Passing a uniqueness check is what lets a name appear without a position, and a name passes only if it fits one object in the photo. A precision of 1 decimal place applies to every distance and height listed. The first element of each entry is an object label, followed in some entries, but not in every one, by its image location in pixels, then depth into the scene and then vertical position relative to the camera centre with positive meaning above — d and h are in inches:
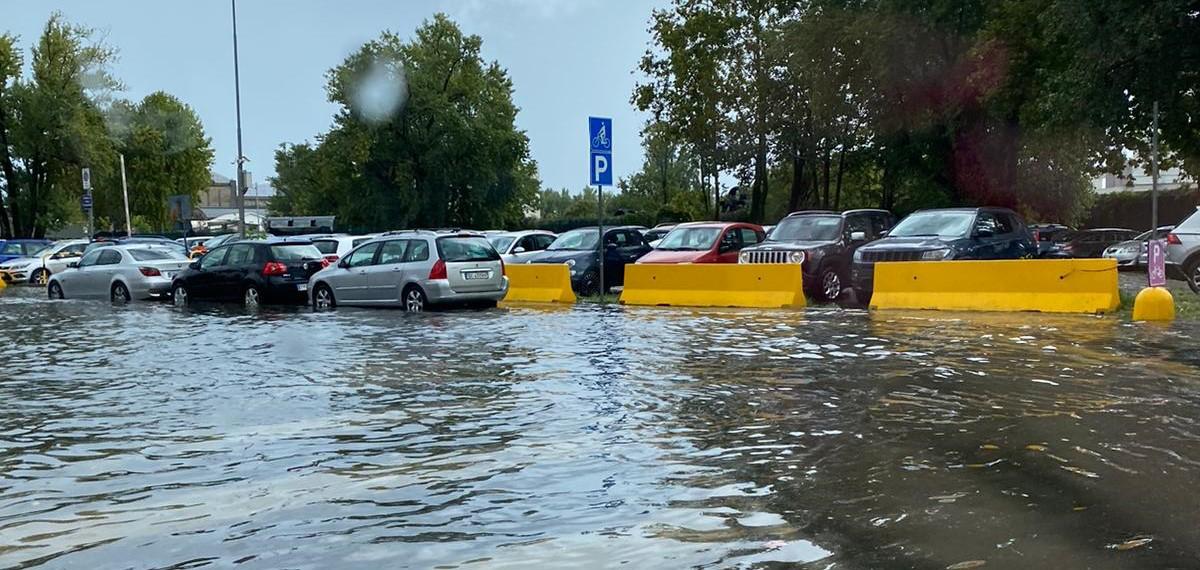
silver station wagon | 810.8 -31.1
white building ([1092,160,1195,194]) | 1673.8 +105.0
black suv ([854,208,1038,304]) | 727.7 -13.9
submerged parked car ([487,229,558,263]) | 1077.1 -15.7
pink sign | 596.1 -24.5
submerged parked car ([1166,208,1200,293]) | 807.1 -25.2
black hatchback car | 916.0 -33.1
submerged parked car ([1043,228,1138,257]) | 1304.1 -28.0
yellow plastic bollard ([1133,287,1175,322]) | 581.3 -46.1
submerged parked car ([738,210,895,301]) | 795.4 -16.7
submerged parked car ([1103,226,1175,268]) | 1175.4 -38.1
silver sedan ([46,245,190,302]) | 1042.7 -35.6
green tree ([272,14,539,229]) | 2807.6 +220.5
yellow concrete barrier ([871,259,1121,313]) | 627.5 -38.9
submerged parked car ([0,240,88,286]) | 1553.9 -38.4
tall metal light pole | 1808.6 +211.2
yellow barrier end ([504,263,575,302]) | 881.5 -43.9
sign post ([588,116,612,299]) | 791.7 +51.9
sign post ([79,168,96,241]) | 1911.9 +70.3
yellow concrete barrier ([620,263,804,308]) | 746.8 -42.5
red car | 865.5 -14.7
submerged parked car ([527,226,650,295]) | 949.2 -23.3
